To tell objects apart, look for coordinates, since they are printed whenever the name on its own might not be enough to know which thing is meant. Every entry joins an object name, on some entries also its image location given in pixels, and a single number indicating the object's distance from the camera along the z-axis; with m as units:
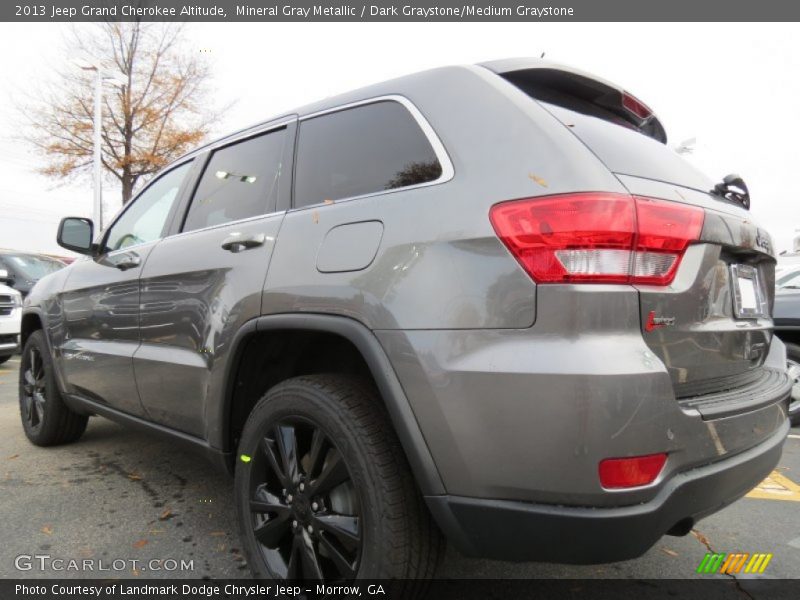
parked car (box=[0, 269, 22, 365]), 7.68
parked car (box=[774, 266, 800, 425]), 4.77
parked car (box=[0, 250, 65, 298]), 9.96
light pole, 14.77
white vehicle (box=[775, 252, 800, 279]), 6.38
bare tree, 16.16
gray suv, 1.34
